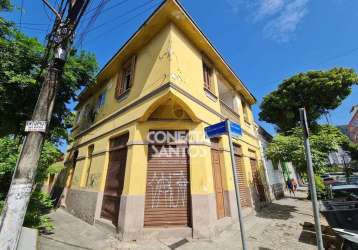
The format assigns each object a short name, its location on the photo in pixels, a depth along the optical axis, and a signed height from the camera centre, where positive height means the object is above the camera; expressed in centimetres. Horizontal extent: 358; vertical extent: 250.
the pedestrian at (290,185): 1628 +5
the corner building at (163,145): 596 +152
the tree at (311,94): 1602 +806
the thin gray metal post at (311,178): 287 +11
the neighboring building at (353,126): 4301 +1390
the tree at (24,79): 713 +452
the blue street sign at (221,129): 384 +121
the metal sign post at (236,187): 318 -3
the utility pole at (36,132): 338 +115
